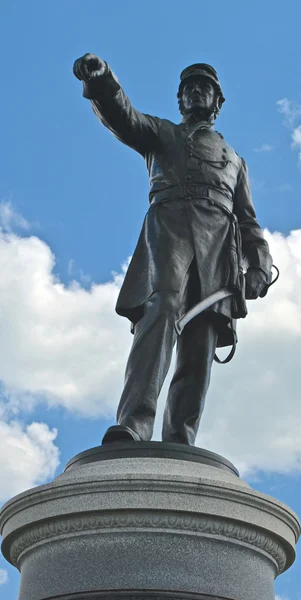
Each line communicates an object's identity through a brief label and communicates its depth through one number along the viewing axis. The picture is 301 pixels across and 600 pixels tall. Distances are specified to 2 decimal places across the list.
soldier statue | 7.09
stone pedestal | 5.59
